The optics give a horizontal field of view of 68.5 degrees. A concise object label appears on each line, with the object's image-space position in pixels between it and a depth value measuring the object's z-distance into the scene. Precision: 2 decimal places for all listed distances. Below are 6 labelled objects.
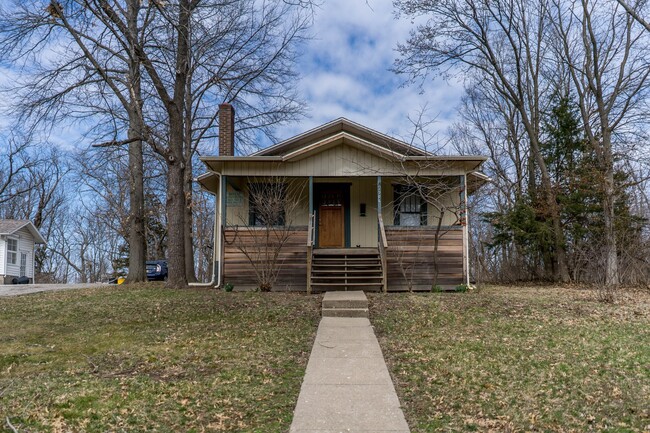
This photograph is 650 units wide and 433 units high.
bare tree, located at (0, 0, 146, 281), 10.00
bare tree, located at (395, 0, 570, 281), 17.06
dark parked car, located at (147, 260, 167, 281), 25.27
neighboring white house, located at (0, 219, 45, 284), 26.52
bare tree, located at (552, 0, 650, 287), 15.52
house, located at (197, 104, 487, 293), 12.53
